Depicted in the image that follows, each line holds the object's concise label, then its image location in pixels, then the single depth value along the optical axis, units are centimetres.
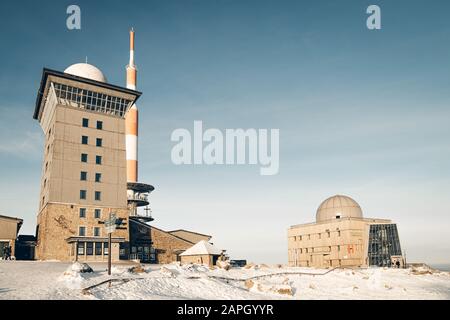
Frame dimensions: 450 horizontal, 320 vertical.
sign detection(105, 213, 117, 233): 3024
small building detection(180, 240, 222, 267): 5294
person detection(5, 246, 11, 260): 4906
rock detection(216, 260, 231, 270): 4116
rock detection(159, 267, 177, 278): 3090
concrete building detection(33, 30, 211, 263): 5256
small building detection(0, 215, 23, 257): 5042
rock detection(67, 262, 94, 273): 2804
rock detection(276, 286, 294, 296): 2859
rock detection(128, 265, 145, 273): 3200
